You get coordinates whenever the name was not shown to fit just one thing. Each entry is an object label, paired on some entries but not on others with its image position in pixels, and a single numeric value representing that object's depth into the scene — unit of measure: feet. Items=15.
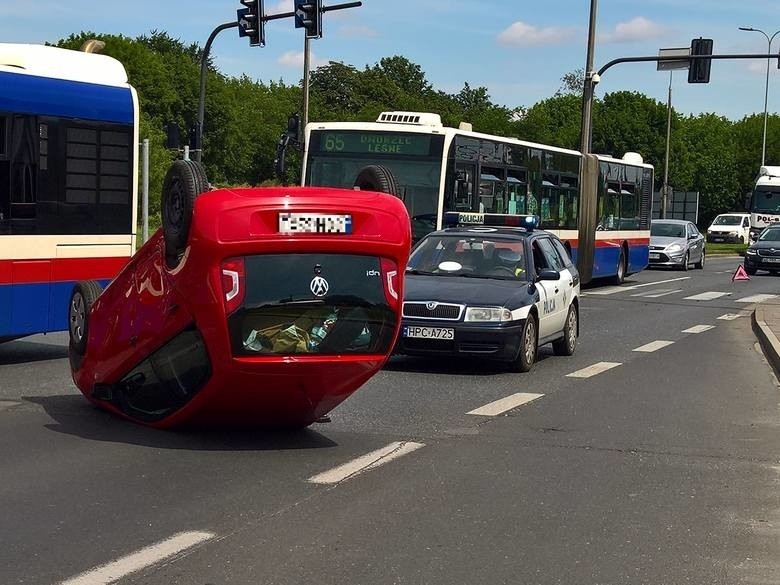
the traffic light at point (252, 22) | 94.63
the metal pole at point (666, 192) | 192.36
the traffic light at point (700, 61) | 119.24
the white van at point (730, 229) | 259.19
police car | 46.78
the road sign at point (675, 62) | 119.65
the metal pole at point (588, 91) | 119.14
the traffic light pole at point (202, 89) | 100.63
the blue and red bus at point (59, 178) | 44.65
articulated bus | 75.00
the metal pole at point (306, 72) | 132.87
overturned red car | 27.73
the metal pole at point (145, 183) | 66.89
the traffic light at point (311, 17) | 92.53
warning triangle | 131.25
